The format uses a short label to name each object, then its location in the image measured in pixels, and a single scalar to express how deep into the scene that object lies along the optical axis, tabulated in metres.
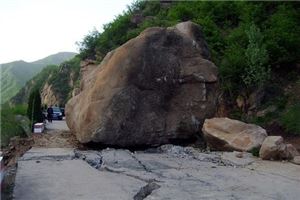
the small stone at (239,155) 12.80
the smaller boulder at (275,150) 12.63
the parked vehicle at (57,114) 39.60
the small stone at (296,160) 12.20
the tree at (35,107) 22.94
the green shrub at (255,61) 19.25
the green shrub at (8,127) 16.57
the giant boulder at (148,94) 14.82
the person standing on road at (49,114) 31.23
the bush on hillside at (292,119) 16.37
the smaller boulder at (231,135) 13.94
